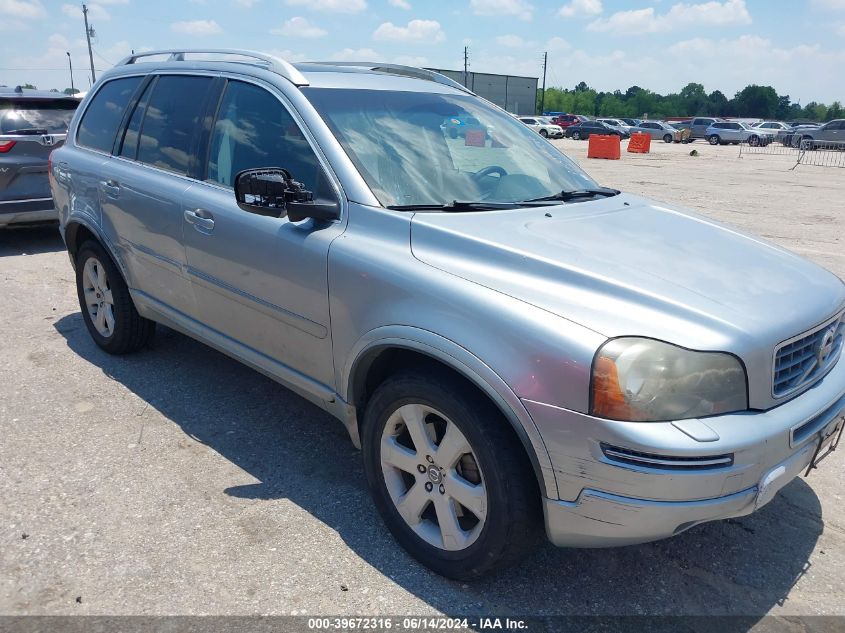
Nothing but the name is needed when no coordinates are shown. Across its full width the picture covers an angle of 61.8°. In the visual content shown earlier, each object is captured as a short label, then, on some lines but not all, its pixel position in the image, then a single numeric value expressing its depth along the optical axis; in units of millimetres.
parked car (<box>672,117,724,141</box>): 49750
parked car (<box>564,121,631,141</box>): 46250
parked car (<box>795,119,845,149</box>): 38156
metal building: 76688
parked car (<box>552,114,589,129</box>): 59800
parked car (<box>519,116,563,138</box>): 47619
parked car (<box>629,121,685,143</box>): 47781
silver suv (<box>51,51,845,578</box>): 2145
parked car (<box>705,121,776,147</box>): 43938
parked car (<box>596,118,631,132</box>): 49844
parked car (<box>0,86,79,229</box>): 7523
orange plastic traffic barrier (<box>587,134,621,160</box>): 26938
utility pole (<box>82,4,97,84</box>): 70062
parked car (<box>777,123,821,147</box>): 40162
